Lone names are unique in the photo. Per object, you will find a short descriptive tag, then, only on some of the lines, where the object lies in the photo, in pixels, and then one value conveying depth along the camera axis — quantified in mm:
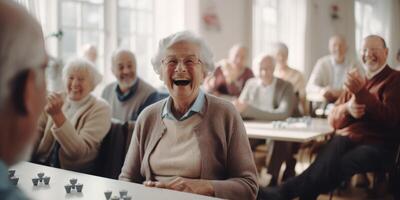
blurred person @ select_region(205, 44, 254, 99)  4965
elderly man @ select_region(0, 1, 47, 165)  752
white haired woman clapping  2484
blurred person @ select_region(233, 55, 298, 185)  3885
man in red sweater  3131
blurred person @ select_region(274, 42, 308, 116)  4688
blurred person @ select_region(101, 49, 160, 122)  3371
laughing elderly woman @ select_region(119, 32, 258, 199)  1851
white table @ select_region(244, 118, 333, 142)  3135
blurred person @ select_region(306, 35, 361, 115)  5113
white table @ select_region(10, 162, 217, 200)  1513
